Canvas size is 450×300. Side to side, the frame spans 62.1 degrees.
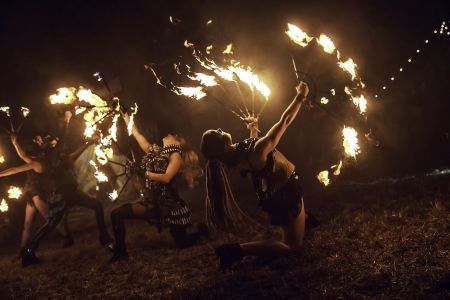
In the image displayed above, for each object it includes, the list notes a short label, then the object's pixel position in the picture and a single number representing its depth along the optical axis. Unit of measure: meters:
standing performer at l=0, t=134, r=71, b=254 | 8.06
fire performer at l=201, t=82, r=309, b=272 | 4.58
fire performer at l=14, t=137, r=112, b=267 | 7.66
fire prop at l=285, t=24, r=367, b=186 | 5.37
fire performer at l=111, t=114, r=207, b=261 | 6.20
